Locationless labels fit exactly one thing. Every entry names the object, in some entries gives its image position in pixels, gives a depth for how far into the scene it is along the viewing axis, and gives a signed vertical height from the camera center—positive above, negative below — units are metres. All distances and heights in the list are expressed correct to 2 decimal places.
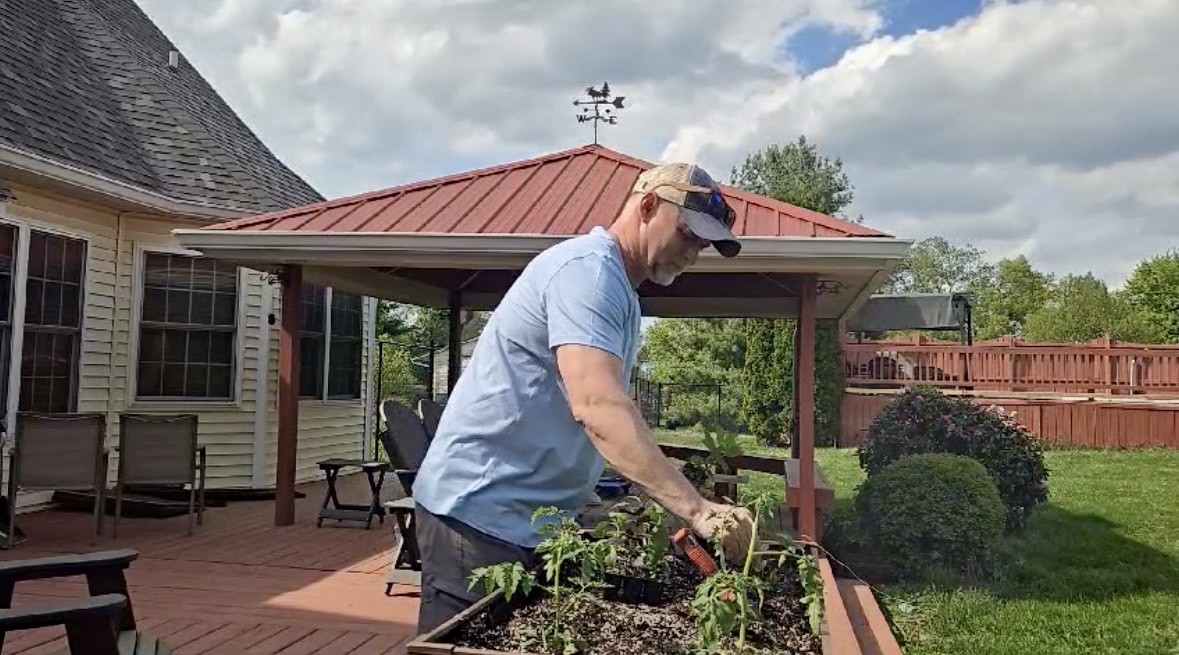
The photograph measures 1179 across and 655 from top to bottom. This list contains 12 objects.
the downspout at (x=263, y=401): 8.49 -0.19
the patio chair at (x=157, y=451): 6.03 -0.47
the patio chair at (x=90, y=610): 1.91 -0.49
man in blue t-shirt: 1.53 +0.00
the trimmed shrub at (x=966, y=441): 7.37 -0.33
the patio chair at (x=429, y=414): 6.28 -0.20
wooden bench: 5.75 -0.61
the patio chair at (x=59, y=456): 5.57 -0.48
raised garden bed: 1.46 -0.37
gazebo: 5.66 +0.88
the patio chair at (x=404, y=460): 4.65 -0.42
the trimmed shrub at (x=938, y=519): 5.97 -0.75
